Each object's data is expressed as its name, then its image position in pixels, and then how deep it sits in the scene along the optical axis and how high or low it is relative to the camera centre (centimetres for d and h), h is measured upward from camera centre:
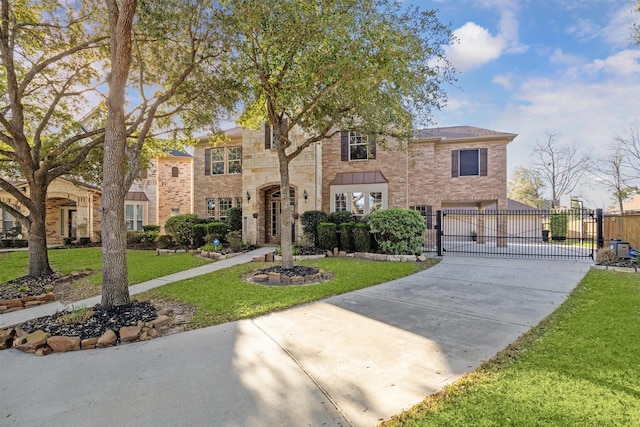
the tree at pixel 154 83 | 559 +352
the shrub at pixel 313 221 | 1380 -33
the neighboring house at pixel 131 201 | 1945 +91
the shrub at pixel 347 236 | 1259 -90
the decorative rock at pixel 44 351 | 412 -177
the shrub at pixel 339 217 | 1368 -16
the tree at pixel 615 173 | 2403 +310
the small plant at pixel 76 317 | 493 -162
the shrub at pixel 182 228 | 1506 -64
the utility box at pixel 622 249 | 988 -120
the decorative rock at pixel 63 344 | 419 -171
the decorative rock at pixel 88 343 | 425 -173
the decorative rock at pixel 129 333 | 446 -168
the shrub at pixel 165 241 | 1606 -138
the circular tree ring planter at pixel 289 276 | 791 -164
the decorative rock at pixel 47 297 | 702 -183
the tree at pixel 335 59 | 662 +348
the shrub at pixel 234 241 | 1377 -118
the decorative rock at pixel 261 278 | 818 -167
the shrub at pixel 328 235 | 1274 -87
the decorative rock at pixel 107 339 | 430 -171
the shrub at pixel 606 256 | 962 -141
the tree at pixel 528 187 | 3578 +299
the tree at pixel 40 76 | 833 +431
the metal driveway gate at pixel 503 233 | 1245 -122
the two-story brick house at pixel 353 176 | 1523 +192
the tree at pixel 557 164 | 3025 +469
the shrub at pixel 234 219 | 1623 -25
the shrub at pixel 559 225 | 2062 -90
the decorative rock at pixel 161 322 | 485 -168
